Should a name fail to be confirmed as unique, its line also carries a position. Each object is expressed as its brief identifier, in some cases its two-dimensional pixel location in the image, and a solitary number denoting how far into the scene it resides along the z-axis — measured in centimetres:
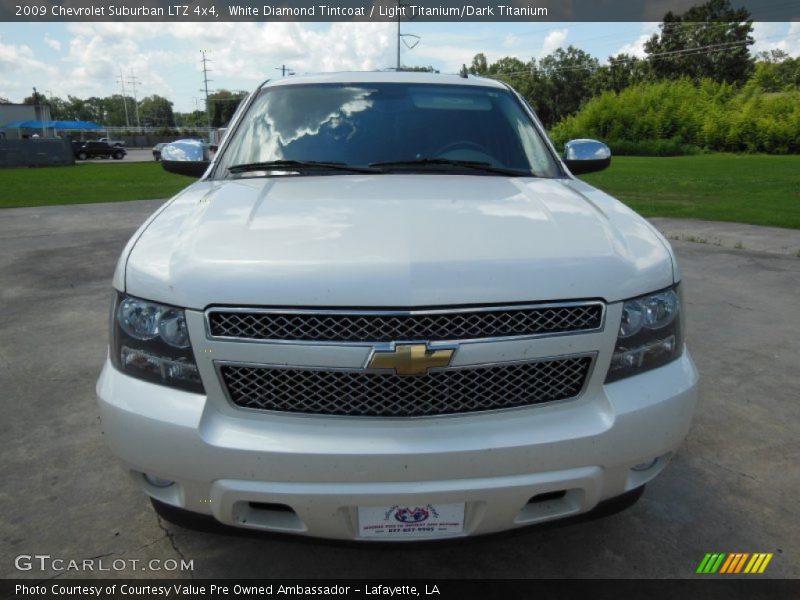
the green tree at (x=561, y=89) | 8125
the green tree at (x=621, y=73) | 7006
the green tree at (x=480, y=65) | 9875
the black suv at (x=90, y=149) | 4053
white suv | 172
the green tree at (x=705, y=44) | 6606
